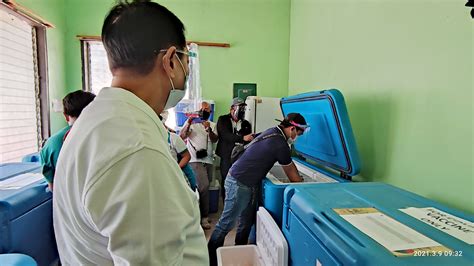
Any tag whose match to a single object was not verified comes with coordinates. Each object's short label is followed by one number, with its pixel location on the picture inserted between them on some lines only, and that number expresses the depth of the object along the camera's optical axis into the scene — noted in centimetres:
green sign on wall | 354
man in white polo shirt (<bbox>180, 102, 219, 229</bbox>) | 289
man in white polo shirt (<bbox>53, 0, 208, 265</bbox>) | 45
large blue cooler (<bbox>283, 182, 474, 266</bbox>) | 72
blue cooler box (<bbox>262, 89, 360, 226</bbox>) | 157
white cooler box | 129
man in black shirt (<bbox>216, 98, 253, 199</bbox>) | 299
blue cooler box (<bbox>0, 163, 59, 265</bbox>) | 136
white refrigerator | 306
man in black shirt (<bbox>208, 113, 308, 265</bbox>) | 201
